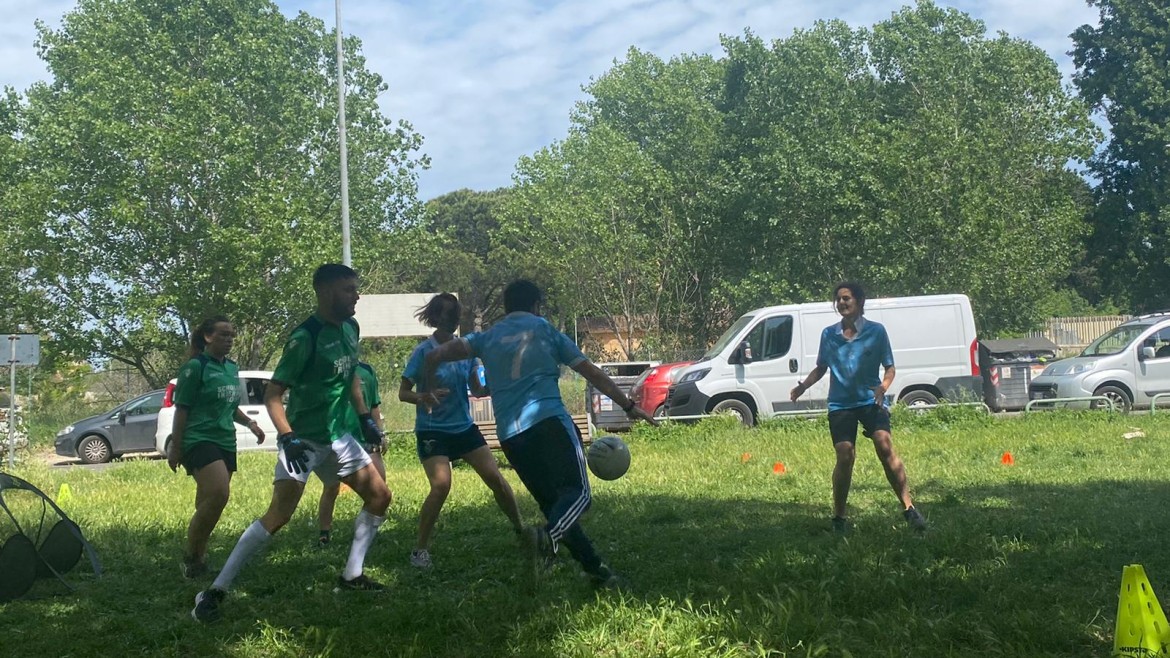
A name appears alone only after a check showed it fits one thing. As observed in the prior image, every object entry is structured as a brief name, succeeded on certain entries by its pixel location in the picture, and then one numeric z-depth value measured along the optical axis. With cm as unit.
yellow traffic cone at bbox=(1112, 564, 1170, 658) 385
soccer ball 599
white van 1702
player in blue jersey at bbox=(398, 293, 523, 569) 650
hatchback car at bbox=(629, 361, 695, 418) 1794
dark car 2011
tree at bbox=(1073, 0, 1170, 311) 3525
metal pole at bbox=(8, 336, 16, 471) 1551
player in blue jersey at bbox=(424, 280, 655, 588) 529
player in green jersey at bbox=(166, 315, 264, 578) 628
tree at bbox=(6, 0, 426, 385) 2598
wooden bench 1577
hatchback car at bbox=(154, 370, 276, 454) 1819
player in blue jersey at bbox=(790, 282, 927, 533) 708
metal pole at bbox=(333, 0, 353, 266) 2248
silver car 1762
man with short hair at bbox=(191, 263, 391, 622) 532
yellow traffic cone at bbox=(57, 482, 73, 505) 1101
